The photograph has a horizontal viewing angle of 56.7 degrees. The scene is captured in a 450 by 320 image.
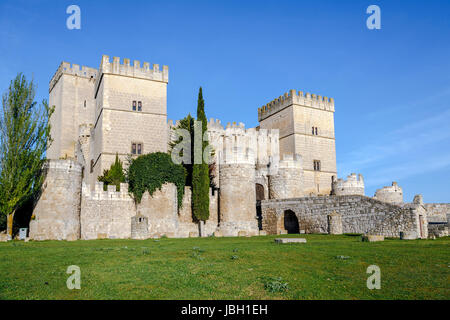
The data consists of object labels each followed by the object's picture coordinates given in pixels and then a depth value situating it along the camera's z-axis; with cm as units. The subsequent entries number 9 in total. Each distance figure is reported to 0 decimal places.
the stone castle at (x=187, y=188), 2497
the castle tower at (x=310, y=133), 4281
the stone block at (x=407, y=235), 1948
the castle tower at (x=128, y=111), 3341
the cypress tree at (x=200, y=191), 3002
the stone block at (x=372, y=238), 1763
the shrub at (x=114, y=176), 2998
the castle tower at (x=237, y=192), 3055
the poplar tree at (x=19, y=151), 2395
